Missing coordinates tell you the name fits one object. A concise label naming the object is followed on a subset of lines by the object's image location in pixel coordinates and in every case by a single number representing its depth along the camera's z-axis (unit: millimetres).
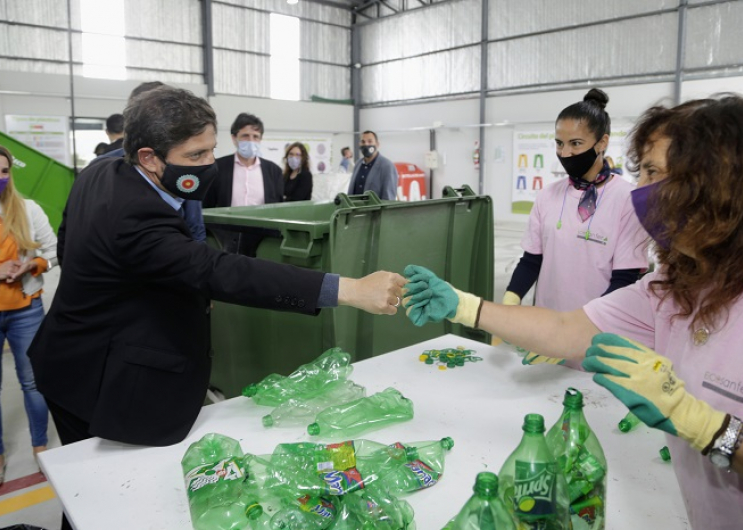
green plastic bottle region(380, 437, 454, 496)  1292
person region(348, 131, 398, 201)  5805
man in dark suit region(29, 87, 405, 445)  1503
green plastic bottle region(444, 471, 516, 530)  848
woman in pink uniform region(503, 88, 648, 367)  2199
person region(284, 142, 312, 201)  5723
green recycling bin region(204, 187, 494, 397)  2902
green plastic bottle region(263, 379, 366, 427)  1627
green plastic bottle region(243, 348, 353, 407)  1753
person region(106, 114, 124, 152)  4023
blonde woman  2727
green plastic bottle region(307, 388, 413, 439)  1553
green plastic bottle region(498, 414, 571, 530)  928
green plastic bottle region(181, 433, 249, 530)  1177
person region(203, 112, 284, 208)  4254
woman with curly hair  1012
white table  1248
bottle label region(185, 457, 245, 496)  1229
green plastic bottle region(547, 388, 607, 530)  1091
